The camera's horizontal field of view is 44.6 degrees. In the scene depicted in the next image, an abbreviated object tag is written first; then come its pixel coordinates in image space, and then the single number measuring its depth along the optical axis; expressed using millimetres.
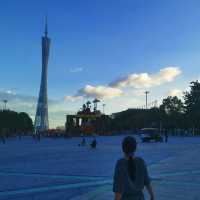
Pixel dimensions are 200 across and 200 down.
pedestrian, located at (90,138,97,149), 20276
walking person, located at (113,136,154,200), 2574
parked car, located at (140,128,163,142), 31780
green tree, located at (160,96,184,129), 71822
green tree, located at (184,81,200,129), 67721
